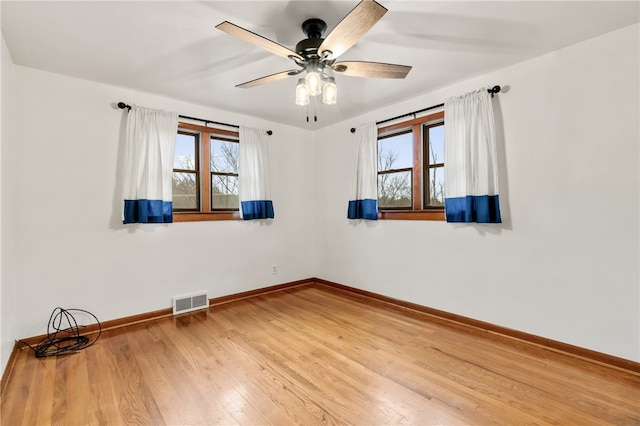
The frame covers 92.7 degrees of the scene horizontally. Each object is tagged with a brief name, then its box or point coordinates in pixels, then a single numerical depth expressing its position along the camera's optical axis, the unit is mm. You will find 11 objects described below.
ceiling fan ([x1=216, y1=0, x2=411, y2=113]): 1702
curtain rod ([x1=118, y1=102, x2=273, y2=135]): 3166
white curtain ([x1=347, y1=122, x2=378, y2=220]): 3951
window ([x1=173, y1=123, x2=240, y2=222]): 3742
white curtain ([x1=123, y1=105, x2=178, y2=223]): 3178
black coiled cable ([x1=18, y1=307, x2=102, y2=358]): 2664
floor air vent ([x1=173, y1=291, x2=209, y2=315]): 3570
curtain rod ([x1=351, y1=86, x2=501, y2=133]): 2889
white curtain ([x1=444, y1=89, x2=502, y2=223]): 2877
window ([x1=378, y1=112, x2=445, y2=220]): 3523
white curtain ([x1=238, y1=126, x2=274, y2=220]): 4062
